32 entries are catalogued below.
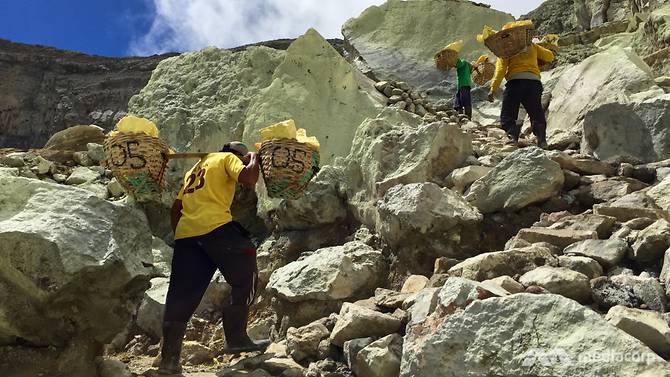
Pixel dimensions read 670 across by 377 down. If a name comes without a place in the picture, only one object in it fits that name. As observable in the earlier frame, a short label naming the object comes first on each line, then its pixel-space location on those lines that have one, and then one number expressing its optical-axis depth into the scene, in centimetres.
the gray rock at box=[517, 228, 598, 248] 342
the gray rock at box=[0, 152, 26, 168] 753
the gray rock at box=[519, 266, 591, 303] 276
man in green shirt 920
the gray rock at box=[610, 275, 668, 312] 263
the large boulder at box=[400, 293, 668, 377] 204
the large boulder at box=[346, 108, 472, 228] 474
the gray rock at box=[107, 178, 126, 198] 704
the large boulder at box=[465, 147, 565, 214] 412
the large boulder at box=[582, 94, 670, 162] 464
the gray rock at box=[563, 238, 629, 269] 310
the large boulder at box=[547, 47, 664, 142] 595
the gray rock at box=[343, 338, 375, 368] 288
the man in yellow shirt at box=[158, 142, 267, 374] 336
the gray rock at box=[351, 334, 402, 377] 271
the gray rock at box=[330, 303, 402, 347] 295
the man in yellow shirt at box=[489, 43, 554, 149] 603
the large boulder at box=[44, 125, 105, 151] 871
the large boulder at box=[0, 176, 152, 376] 288
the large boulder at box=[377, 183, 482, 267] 399
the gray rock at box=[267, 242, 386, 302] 389
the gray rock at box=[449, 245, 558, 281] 313
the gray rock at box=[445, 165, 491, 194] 461
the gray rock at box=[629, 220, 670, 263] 304
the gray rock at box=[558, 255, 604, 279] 299
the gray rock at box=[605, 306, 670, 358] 221
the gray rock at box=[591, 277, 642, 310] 268
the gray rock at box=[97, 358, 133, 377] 321
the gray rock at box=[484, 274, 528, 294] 274
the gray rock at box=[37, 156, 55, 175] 760
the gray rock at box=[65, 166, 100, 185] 747
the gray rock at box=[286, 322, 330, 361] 320
